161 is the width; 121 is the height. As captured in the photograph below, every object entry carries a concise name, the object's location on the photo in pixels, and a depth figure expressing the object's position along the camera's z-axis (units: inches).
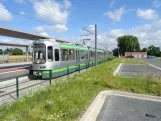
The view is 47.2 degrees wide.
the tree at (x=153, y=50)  5302.7
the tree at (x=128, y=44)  5523.6
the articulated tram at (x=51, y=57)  596.7
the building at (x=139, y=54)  4807.1
